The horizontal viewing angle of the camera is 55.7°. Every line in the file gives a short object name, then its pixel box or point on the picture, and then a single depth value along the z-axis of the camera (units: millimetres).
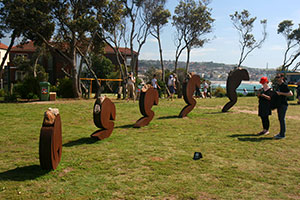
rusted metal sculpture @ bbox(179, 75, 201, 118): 12367
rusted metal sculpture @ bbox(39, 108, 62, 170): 5098
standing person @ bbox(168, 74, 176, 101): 20031
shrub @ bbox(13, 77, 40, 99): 19578
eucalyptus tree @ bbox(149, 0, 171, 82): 27172
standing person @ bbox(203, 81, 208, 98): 25794
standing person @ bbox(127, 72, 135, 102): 18334
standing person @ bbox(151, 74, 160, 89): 18719
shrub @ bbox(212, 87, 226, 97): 32169
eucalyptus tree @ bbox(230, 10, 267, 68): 36219
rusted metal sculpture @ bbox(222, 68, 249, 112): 14475
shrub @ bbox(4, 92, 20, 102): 18375
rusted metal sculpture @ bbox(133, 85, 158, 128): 10047
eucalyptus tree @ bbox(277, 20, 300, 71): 40969
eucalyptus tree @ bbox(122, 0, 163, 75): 25016
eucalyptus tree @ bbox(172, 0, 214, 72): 29750
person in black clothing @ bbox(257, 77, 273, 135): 8680
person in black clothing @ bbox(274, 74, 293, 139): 8220
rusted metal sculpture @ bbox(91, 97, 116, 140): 7465
